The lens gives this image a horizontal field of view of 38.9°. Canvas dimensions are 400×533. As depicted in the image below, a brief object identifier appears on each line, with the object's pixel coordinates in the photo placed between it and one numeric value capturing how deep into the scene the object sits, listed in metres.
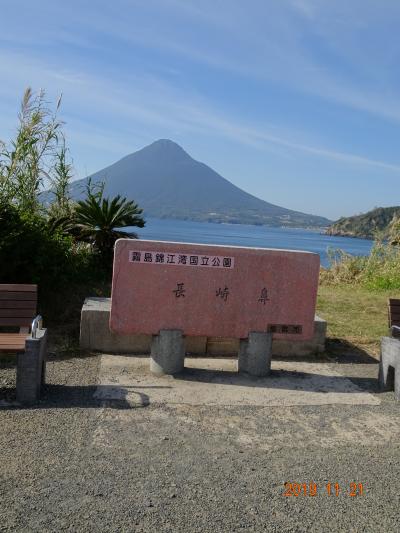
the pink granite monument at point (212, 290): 5.24
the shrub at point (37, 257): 6.82
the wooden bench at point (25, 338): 4.25
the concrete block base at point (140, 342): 6.12
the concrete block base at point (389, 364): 4.99
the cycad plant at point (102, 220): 8.34
